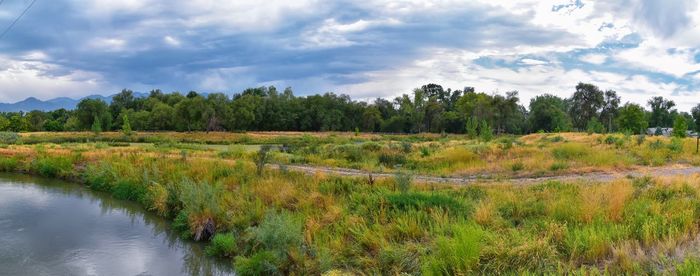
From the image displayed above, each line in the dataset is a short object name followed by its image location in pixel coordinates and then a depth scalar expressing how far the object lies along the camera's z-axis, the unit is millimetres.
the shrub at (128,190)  23453
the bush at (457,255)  8805
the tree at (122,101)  129250
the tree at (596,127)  77875
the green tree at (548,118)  103500
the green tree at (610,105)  112812
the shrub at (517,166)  23750
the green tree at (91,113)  94625
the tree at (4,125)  116125
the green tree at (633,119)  83312
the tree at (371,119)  110150
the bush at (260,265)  11766
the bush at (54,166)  31625
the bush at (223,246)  14242
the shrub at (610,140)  38259
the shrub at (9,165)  35031
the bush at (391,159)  30984
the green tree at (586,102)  110375
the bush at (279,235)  11977
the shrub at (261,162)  22781
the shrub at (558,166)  22953
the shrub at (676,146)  29531
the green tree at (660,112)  123062
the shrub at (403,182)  16161
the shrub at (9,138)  53606
